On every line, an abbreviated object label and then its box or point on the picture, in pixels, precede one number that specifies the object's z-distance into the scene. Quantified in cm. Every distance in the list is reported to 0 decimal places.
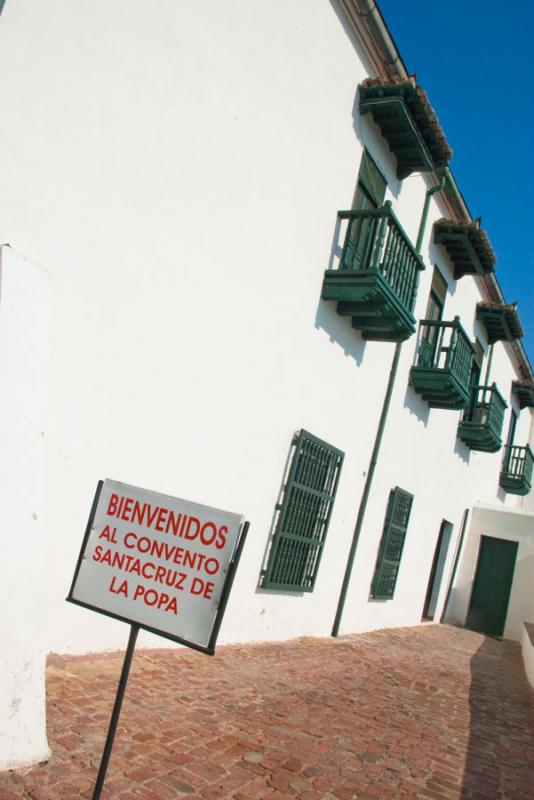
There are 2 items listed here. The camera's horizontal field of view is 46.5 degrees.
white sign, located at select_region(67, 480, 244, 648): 243
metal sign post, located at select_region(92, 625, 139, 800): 238
